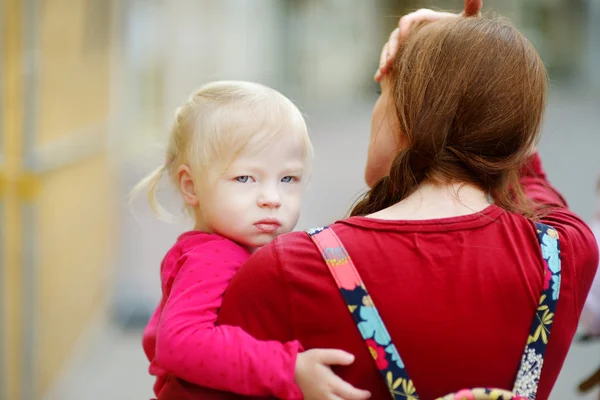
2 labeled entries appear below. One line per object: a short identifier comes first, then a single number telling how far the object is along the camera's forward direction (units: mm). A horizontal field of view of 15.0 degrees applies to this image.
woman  2391
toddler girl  2396
